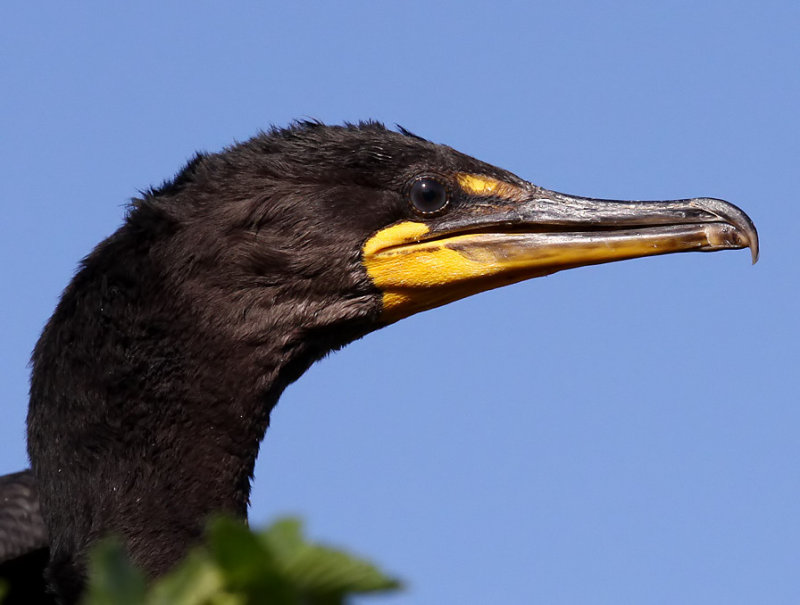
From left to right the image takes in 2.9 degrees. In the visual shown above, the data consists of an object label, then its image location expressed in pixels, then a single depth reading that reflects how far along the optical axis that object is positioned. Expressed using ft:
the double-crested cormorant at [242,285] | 12.67
